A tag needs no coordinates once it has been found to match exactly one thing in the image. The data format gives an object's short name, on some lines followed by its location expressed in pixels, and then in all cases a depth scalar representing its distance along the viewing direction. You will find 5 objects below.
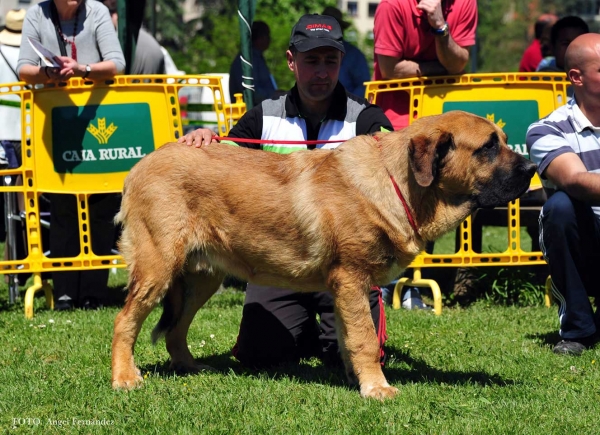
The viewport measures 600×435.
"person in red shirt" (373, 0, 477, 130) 13.32
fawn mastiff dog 8.75
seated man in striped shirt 10.69
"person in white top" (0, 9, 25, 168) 15.25
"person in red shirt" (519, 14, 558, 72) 20.79
